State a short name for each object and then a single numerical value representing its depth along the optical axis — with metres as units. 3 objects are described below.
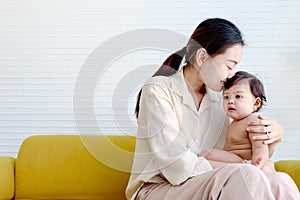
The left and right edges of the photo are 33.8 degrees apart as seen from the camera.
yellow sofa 2.27
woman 1.68
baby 1.94
